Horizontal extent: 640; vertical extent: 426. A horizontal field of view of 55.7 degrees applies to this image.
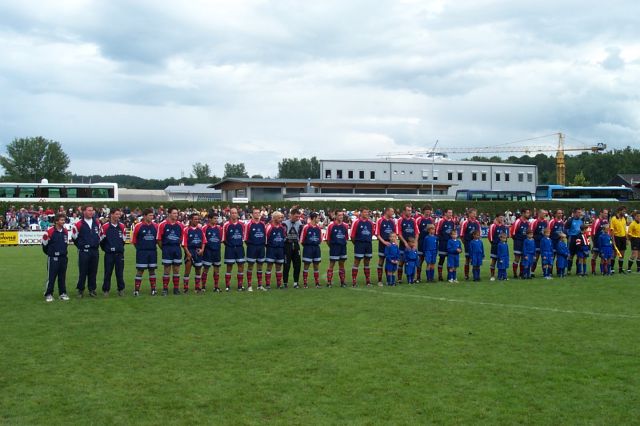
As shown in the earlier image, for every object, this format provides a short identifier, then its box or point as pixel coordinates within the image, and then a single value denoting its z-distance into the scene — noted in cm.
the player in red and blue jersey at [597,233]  1873
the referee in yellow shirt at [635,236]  1906
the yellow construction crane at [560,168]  12419
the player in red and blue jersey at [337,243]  1597
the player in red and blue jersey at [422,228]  1684
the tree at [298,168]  14875
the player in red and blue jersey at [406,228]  1669
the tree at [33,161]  11750
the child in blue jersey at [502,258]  1736
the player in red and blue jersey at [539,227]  1803
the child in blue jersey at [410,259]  1644
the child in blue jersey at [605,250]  1854
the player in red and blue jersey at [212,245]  1507
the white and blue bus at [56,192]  4900
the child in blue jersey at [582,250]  1844
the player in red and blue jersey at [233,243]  1516
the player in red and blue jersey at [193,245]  1479
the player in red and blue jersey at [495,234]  1747
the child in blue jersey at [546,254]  1759
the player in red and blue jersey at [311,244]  1566
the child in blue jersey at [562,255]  1794
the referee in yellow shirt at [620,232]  1956
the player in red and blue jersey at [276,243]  1541
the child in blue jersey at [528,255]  1759
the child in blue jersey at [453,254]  1681
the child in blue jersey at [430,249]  1680
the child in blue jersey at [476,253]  1706
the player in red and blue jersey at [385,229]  1638
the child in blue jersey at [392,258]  1620
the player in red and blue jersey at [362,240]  1598
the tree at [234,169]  16661
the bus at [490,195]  6638
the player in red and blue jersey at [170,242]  1452
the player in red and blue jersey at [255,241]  1522
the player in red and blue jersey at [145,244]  1432
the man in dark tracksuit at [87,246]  1409
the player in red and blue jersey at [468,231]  1731
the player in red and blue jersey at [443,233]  1725
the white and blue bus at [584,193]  6569
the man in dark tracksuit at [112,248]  1440
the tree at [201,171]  16550
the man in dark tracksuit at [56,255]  1363
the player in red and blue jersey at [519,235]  1783
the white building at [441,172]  8381
